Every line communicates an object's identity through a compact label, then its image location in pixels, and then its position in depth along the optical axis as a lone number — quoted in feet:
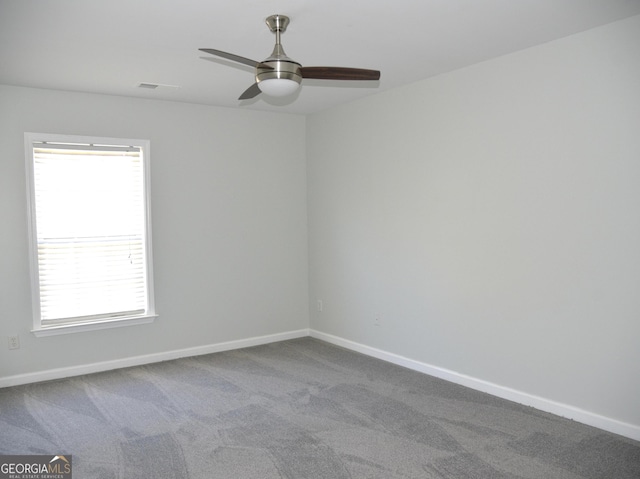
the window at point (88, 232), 14.88
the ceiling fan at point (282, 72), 9.18
